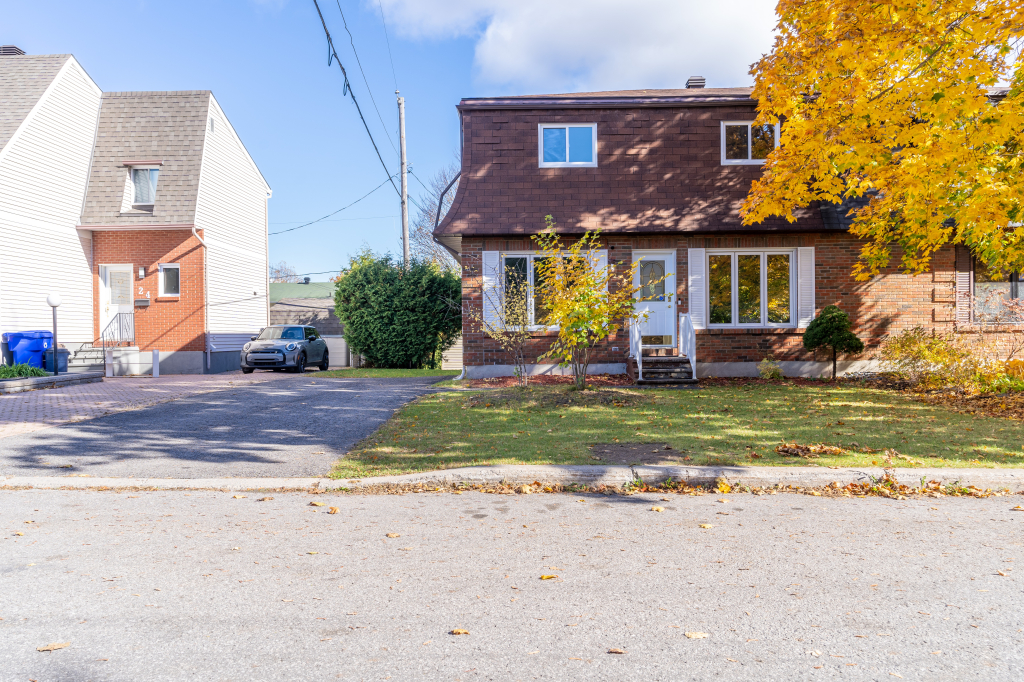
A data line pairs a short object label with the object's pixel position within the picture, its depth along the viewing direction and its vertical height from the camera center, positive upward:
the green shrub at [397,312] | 21.00 +0.67
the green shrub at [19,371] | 15.15 -0.78
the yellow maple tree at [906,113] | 8.98 +3.19
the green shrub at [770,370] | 14.09 -0.93
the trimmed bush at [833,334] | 13.47 -0.16
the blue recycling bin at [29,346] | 18.11 -0.21
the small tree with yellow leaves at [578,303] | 10.20 +0.42
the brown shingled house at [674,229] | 14.66 +2.21
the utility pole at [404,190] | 22.75 +5.21
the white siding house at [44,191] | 19.06 +4.52
